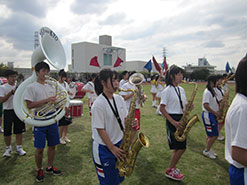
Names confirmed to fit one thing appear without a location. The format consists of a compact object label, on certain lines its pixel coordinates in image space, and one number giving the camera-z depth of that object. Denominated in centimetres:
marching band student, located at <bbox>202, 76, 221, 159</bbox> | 419
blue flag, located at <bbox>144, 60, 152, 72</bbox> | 1061
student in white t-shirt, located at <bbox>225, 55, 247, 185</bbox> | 137
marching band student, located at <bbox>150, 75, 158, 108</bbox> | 1043
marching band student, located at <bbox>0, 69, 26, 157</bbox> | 425
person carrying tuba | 304
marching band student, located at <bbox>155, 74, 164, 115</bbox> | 1019
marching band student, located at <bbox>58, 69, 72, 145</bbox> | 505
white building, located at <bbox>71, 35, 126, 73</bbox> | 4653
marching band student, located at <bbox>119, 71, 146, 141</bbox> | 470
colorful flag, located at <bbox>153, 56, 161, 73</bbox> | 795
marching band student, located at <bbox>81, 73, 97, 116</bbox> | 564
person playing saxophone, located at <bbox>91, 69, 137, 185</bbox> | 206
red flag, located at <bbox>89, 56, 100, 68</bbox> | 697
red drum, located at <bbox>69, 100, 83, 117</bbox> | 682
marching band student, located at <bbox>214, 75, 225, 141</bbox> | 454
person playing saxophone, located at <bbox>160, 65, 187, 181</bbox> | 325
